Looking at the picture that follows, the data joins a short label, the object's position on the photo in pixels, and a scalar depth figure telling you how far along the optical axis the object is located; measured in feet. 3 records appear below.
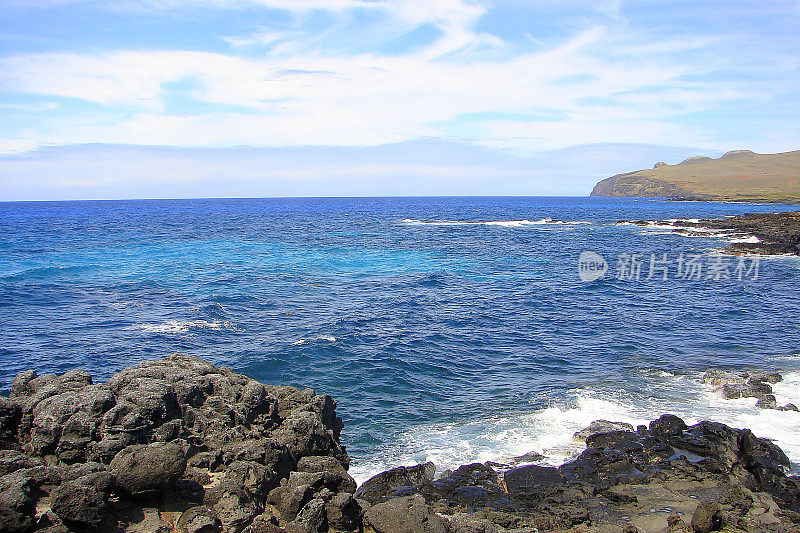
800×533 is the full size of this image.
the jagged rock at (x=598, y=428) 60.70
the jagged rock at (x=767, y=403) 67.56
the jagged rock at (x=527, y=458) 55.16
